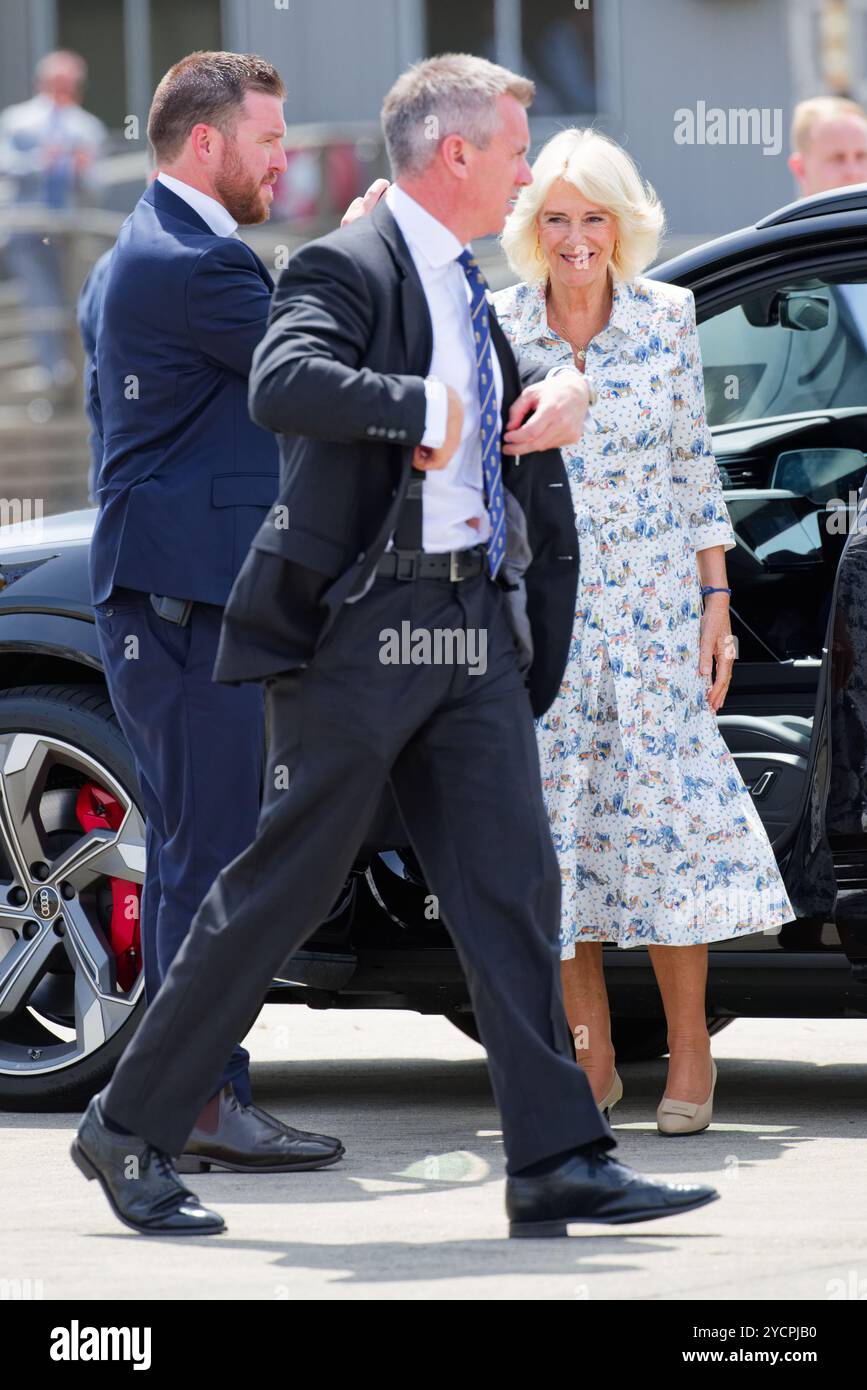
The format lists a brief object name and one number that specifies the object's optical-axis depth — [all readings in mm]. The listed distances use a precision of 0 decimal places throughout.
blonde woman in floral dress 10305
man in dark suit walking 8047
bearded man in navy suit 9680
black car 10484
